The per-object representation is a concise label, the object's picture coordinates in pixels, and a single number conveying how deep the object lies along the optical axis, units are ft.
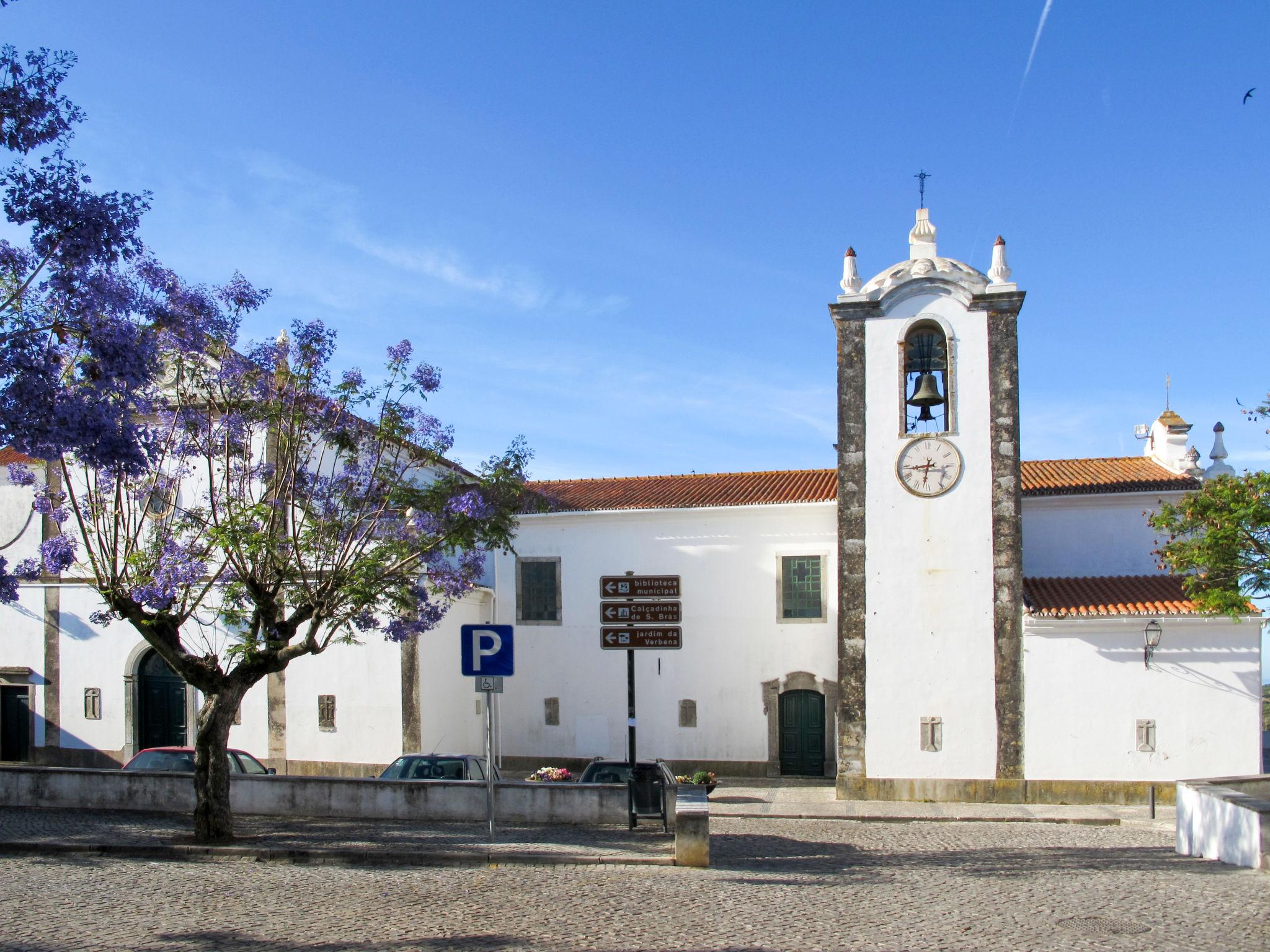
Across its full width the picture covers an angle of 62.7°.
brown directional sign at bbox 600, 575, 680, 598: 41.06
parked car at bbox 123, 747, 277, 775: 51.85
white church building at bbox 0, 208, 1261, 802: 56.70
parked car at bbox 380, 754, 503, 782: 51.42
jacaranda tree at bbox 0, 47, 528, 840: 37.47
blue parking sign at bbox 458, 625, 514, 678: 35.01
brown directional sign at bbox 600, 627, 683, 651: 40.65
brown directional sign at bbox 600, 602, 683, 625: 41.27
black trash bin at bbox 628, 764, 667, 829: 41.42
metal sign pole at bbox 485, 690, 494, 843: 33.45
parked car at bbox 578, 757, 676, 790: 49.24
